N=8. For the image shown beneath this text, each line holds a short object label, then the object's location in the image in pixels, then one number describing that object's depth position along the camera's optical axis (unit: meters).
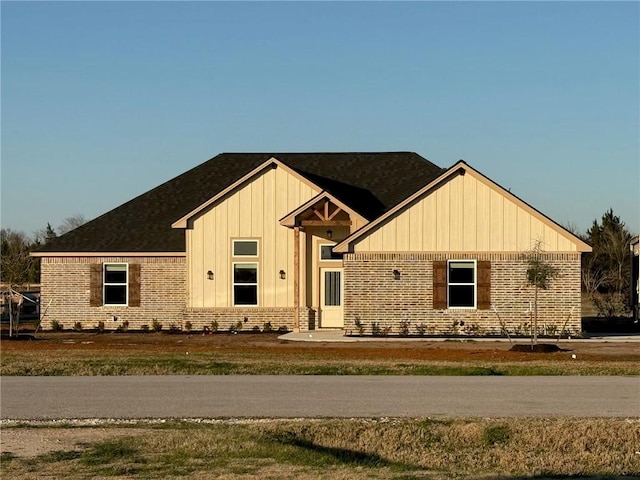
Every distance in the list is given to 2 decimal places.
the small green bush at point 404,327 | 31.22
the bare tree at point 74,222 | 109.06
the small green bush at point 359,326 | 31.38
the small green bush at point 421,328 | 31.23
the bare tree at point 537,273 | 29.23
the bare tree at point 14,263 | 43.03
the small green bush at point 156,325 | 35.22
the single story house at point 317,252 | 31.03
